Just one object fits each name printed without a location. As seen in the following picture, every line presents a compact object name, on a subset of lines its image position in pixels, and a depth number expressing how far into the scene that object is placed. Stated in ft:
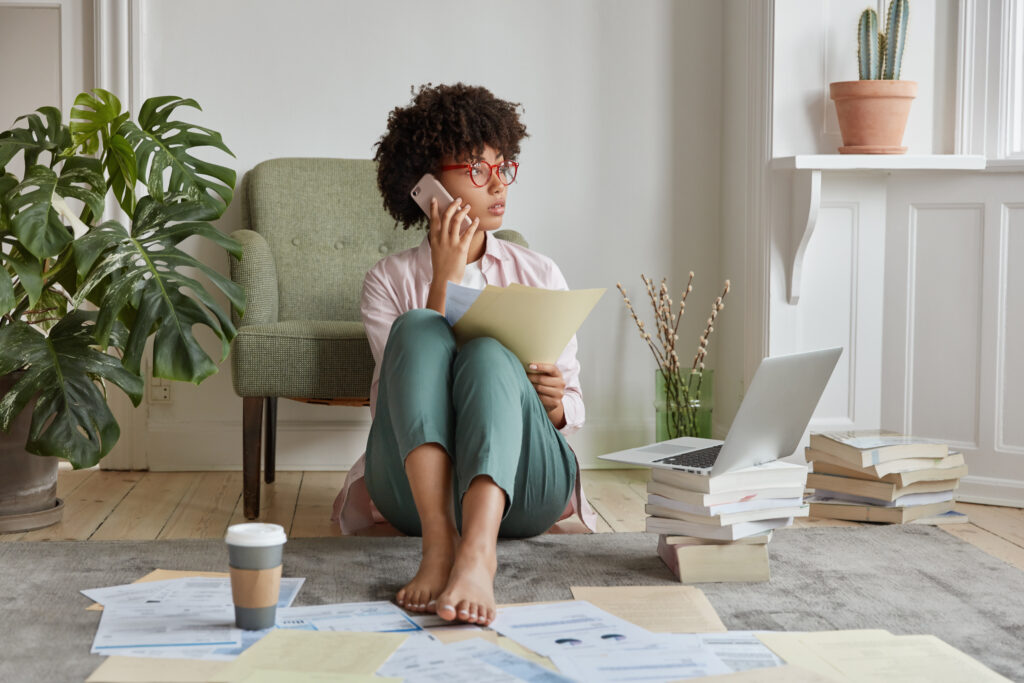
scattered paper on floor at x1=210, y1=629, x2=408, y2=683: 9.89
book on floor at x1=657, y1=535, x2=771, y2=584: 11.54
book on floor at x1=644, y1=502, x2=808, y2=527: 11.42
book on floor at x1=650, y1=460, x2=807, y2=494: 11.33
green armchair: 14.49
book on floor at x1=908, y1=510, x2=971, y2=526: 13.50
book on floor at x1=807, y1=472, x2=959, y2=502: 13.33
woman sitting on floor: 10.83
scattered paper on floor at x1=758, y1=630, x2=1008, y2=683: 10.11
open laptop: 11.10
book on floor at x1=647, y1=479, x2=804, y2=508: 11.35
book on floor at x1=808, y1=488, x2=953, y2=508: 13.34
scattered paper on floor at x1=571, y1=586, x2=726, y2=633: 10.76
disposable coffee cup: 10.11
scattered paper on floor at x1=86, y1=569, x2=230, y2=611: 11.31
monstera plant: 12.24
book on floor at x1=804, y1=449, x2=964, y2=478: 13.33
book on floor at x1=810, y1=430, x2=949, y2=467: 13.38
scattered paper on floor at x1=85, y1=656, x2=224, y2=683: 9.90
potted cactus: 14.25
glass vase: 15.37
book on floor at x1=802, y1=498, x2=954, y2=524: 13.31
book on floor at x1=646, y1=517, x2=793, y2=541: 11.48
